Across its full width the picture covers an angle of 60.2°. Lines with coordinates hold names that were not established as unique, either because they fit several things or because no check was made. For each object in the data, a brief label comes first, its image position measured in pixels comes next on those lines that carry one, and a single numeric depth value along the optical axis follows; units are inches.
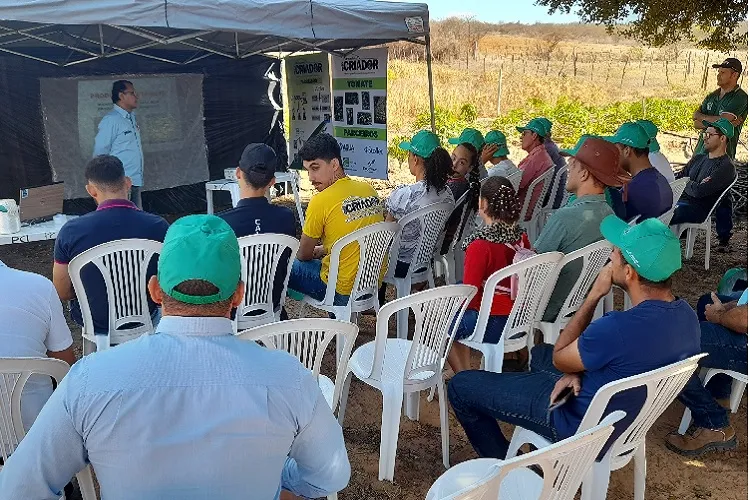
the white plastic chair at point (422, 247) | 160.4
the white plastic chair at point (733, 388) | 117.8
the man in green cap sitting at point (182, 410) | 49.1
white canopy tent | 159.0
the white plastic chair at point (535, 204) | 219.5
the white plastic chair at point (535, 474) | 57.0
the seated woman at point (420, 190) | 165.5
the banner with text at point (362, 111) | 271.9
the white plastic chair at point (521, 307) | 117.6
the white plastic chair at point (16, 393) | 71.3
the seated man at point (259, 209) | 135.5
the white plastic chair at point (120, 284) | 115.4
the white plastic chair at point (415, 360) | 103.7
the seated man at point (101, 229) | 119.5
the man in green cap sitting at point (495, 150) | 239.1
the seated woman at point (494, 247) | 123.2
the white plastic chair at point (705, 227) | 228.1
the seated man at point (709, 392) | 117.0
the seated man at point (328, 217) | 141.7
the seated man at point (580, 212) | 134.5
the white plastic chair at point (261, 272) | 128.4
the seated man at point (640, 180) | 174.4
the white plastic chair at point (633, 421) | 79.2
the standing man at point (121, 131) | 240.8
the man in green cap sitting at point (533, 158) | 221.5
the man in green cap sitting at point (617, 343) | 83.5
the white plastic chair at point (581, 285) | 129.8
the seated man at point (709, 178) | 222.8
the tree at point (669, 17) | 345.4
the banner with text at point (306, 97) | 309.4
